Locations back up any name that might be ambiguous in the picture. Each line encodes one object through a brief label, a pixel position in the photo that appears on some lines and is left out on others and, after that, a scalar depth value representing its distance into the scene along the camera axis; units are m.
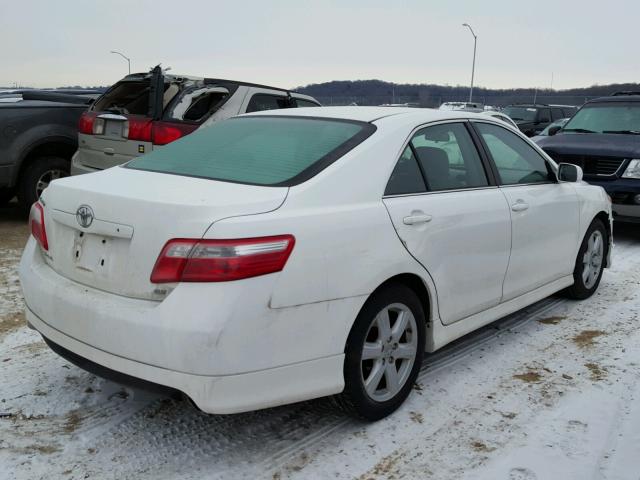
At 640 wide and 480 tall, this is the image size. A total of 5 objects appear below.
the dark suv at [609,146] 7.57
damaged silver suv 6.84
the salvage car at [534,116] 19.59
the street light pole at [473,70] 49.54
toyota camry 2.57
